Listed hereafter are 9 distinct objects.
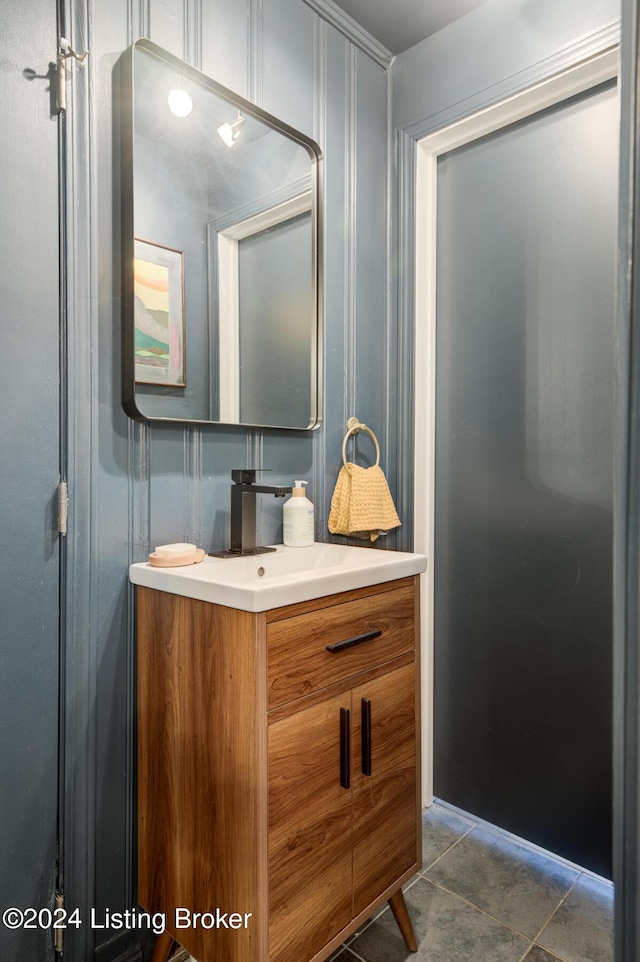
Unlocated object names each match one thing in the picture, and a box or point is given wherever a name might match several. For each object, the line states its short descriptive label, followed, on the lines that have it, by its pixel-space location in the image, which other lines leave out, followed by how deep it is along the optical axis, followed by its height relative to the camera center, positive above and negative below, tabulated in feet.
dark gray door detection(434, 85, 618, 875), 5.19 -0.10
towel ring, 5.93 +0.41
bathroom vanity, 3.36 -1.97
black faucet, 4.69 -0.37
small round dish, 4.04 -0.68
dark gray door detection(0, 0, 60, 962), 3.58 -0.04
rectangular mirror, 4.16 +1.76
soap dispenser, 5.14 -0.49
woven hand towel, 5.70 -0.38
